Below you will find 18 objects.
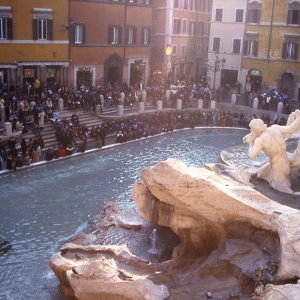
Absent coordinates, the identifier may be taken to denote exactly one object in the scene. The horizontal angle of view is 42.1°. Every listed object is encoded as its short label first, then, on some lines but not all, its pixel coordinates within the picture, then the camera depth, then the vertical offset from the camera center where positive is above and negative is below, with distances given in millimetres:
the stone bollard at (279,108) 23137 -2518
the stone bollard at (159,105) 22771 -2591
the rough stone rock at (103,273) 6800 -4095
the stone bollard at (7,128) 15568 -2925
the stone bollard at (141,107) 21962 -2656
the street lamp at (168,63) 30654 -278
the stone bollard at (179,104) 23257 -2540
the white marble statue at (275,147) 10261 -2127
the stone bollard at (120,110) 20749 -2716
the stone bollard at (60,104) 19419 -2377
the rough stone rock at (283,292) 5748 -3303
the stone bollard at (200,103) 23828 -2525
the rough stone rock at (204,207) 7622 -2783
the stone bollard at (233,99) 25403 -2313
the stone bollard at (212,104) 24143 -2567
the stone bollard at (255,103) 24136 -2380
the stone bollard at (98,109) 20381 -2663
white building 29765 +1659
